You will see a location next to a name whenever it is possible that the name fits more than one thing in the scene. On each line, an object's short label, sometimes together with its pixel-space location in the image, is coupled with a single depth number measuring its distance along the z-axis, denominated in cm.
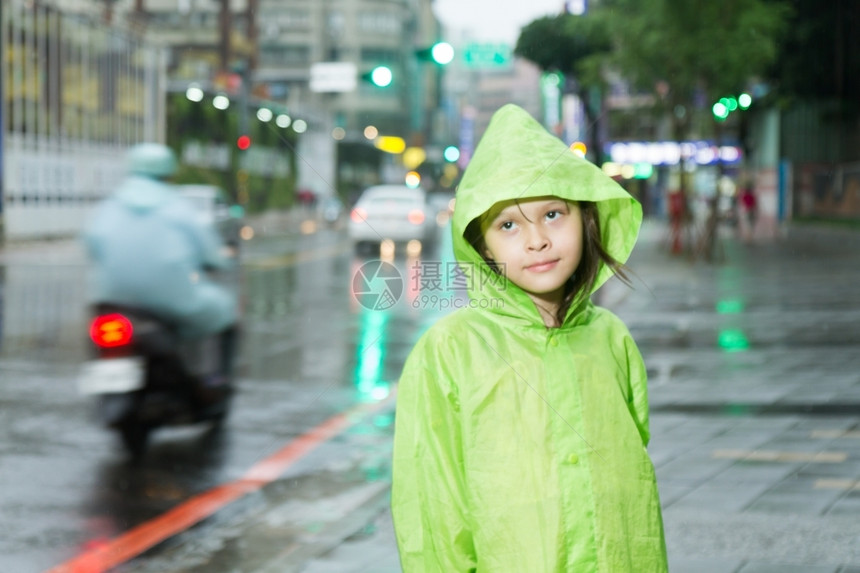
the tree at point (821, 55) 2698
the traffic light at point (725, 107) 1999
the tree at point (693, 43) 1936
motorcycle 574
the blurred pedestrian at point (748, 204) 3068
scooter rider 580
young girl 215
